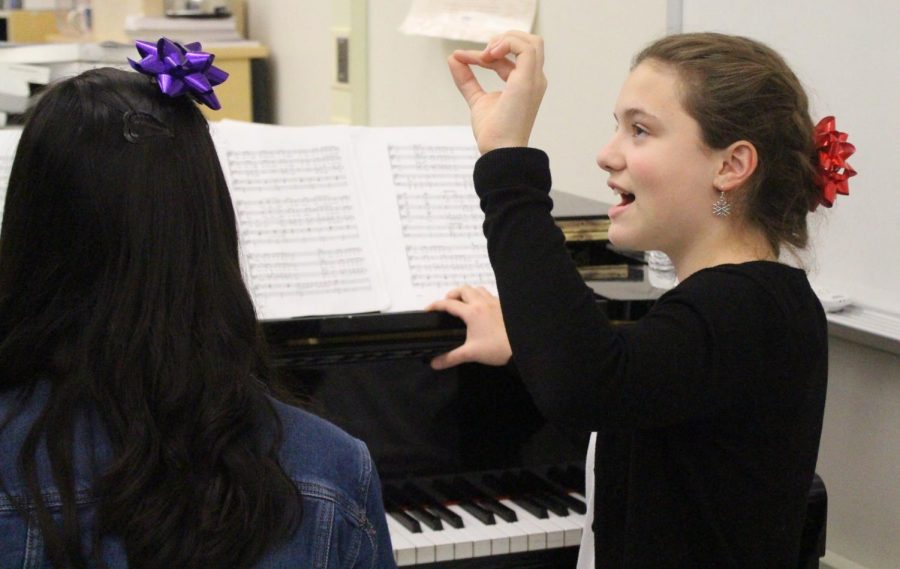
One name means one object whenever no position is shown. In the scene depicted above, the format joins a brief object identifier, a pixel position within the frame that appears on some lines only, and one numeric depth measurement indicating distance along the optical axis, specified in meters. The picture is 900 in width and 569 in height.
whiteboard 4.79
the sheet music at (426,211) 4.71
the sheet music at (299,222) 4.65
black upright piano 4.63
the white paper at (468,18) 5.87
